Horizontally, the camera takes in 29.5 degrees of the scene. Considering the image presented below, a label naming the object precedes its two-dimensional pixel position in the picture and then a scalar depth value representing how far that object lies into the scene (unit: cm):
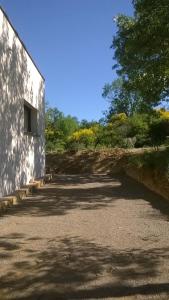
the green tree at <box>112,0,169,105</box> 862
